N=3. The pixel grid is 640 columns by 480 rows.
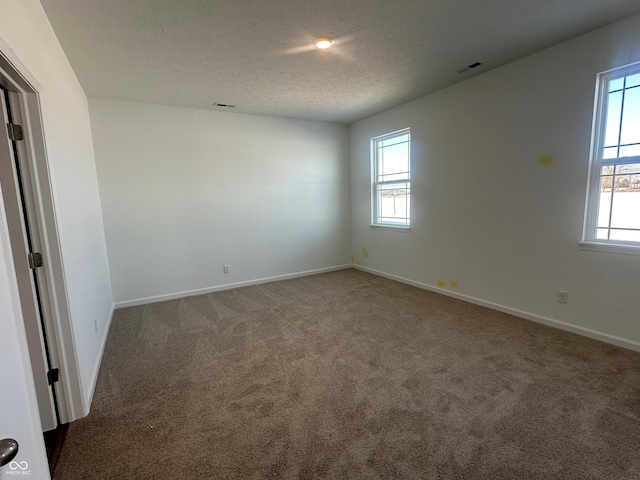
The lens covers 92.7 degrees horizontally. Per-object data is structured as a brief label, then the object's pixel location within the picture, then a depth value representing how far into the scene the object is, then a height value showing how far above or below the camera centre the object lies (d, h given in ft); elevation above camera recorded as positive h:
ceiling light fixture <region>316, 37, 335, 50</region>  8.09 +4.21
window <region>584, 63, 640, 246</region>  8.16 +0.77
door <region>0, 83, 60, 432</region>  5.41 -0.90
